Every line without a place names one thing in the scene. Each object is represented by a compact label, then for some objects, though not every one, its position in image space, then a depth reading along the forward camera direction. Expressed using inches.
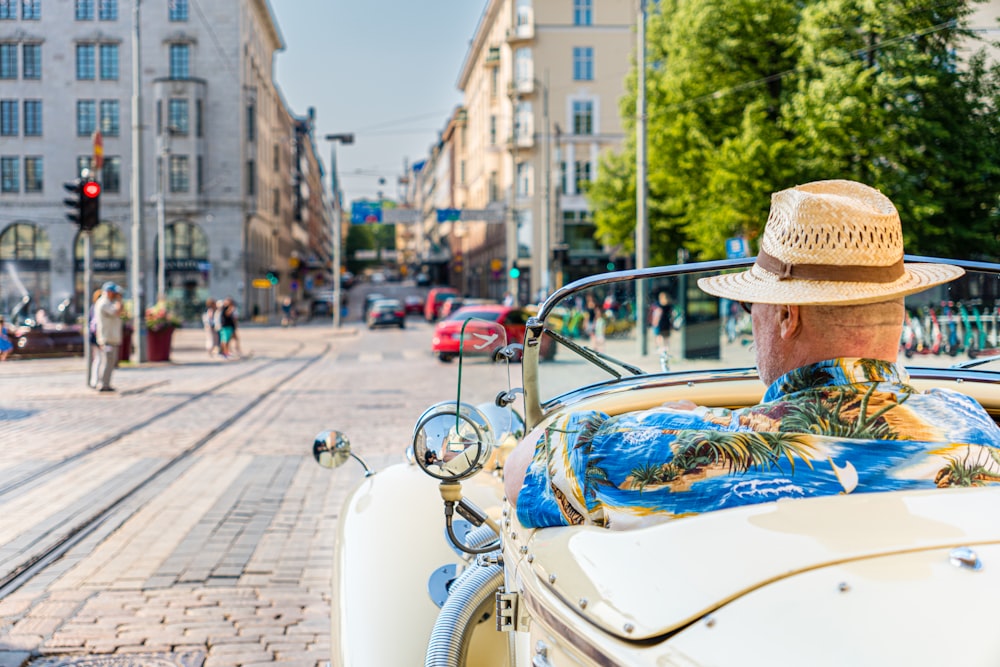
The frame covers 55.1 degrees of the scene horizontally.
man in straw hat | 57.2
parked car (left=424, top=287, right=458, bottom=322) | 2112.8
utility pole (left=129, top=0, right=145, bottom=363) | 786.8
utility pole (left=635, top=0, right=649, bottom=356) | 843.4
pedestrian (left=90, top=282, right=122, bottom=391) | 567.8
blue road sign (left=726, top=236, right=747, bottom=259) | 734.5
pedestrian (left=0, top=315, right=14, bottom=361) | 722.4
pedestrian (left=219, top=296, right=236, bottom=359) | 967.6
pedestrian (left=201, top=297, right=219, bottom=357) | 1000.2
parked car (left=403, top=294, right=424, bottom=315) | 2532.0
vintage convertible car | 47.3
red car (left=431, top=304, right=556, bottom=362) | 874.1
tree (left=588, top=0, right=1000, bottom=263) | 372.5
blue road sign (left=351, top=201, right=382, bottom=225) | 1988.2
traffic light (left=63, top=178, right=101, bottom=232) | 623.8
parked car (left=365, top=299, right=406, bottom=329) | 1817.2
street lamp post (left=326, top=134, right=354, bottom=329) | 1795.0
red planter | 843.4
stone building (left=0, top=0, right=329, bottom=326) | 287.9
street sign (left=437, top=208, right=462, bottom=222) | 1798.7
